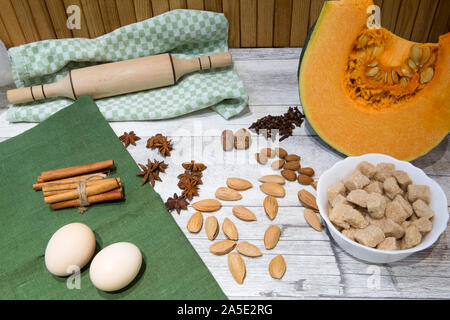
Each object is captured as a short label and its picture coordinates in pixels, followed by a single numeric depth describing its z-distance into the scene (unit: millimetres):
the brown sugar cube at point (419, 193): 810
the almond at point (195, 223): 881
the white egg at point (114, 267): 738
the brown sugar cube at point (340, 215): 776
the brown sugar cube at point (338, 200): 809
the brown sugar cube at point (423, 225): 760
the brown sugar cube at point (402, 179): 843
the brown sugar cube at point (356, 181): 838
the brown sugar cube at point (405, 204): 799
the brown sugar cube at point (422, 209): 780
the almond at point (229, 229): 866
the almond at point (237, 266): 796
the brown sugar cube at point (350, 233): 776
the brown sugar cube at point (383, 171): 855
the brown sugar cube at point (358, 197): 799
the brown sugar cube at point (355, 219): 771
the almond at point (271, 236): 849
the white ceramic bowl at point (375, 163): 747
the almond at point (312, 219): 879
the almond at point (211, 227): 869
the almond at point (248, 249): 832
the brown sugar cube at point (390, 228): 767
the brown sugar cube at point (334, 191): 823
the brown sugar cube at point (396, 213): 789
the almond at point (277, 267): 797
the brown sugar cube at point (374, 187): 832
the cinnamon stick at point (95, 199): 909
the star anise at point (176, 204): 924
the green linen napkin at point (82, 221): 783
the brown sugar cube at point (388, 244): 755
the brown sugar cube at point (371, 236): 755
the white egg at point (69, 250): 757
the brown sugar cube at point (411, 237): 750
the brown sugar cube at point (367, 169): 862
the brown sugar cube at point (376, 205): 782
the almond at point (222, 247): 838
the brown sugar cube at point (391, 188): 830
